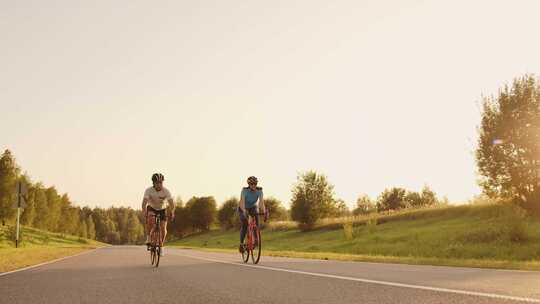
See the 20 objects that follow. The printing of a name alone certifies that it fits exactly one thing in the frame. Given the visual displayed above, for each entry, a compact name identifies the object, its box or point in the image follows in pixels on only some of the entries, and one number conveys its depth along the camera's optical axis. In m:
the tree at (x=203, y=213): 130.12
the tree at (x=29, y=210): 90.43
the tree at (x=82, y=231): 138.62
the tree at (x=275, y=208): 108.81
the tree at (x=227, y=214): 118.07
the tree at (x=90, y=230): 161.88
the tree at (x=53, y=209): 108.94
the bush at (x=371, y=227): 45.80
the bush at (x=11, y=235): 40.54
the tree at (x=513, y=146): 34.34
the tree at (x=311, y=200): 63.03
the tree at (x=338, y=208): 65.44
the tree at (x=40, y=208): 104.00
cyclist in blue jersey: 14.00
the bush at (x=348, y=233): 42.30
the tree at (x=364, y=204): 139.75
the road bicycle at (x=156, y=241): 13.82
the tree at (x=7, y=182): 78.38
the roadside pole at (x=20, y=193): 29.95
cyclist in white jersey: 13.57
